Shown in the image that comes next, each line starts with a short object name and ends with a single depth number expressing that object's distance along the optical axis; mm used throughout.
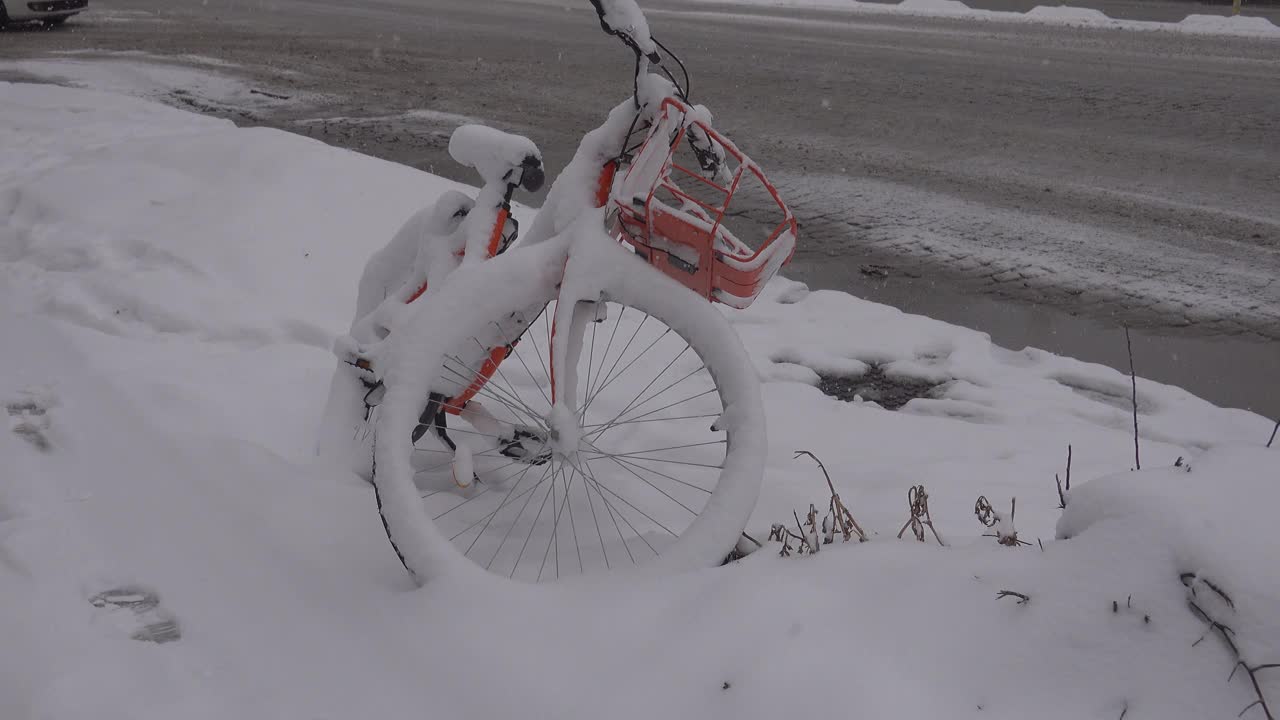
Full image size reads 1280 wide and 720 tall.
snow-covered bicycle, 2309
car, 13227
